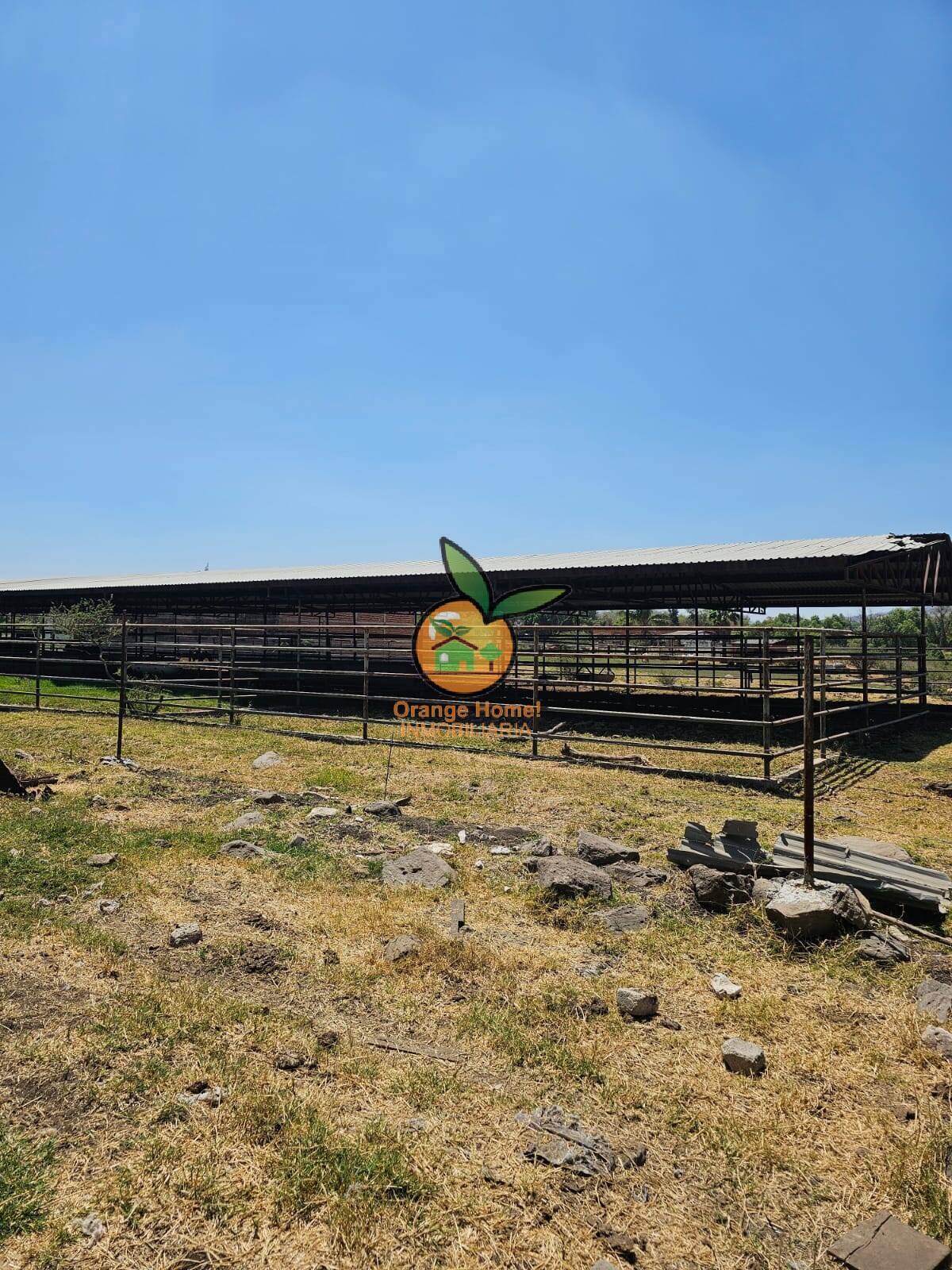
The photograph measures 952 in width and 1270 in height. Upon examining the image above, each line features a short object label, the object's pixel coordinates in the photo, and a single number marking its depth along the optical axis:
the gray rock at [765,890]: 4.33
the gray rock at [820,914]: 3.87
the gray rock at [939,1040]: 2.87
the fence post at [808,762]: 4.30
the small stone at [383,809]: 6.72
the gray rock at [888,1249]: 1.86
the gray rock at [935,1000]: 3.13
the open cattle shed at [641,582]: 14.01
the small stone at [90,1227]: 1.94
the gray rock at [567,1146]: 2.24
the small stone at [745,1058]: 2.72
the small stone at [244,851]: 5.32
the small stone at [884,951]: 3.67
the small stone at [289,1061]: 2.71
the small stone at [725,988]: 3.32
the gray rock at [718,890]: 4.38
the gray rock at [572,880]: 4.59
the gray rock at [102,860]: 4.95
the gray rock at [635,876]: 4.84
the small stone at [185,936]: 3.80
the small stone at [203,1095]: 2.49
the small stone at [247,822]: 6.07
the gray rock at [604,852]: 5.26
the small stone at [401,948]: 3.68
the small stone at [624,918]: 4.13
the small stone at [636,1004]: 3.13
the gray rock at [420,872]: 4.87
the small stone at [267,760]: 8.74
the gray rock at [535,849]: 5.43
